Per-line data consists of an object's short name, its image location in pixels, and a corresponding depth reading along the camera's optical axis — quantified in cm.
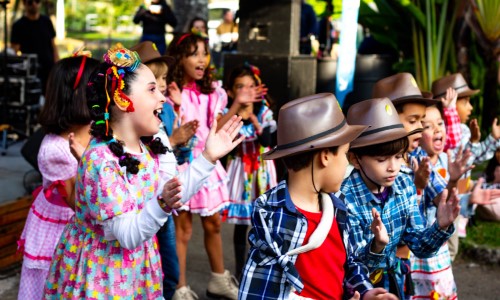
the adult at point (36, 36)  1102
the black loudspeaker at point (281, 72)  761
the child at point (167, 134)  455
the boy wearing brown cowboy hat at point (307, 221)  302
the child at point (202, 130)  544
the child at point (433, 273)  436
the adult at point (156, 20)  1119
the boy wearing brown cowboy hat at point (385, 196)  368
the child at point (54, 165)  400
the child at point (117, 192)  323
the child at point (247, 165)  565
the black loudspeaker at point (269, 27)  774
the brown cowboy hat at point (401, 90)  461
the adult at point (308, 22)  1131
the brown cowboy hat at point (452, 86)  638
